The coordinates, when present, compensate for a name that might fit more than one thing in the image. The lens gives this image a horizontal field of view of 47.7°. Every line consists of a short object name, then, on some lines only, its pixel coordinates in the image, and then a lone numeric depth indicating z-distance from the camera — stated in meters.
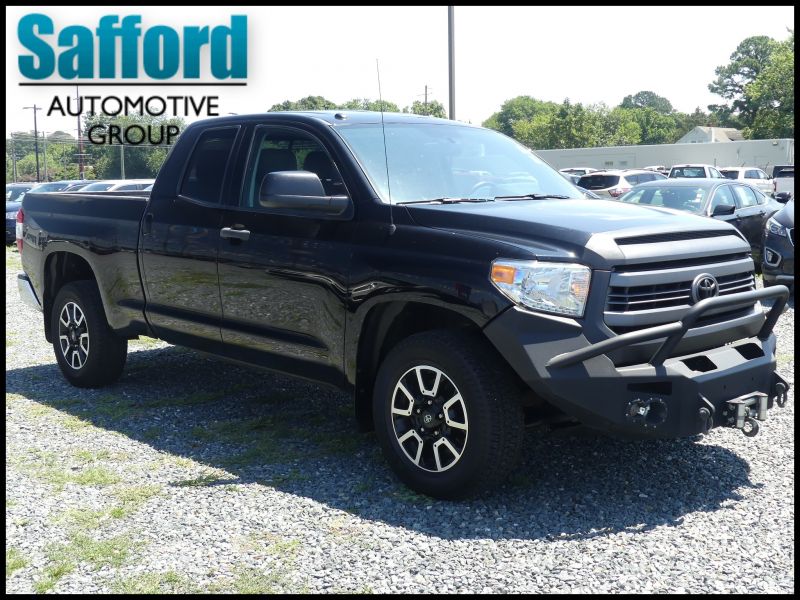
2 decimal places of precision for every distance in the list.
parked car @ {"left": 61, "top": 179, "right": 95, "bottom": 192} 23.36
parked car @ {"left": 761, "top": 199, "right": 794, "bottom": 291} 9.90
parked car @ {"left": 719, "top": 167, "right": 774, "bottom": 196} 33.85
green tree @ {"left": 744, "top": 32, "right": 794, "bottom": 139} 70.06
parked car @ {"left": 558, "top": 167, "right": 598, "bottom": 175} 46.78
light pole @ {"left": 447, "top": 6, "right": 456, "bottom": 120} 16.38
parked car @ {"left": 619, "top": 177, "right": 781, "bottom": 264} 13.17
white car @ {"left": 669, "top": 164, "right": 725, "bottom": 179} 33.78
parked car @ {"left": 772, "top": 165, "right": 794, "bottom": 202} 34.16
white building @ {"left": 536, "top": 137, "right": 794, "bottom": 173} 56.50
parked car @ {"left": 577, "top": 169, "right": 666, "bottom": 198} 27.06
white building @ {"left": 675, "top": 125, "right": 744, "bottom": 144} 104.67
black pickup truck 4.19
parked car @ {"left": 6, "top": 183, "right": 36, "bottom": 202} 25.81
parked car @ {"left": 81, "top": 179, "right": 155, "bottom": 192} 18.71
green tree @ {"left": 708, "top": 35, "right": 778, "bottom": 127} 104.88
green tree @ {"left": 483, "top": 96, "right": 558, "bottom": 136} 167.38
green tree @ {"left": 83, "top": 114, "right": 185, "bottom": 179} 89.50
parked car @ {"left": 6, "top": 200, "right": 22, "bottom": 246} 22.86
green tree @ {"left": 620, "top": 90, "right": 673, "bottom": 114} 174.88
